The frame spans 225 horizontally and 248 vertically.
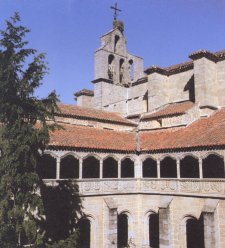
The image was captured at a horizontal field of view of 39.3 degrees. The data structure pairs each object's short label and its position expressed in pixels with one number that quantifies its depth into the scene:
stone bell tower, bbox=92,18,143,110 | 30.30
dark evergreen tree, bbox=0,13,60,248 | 10.95
